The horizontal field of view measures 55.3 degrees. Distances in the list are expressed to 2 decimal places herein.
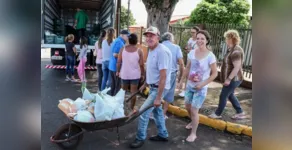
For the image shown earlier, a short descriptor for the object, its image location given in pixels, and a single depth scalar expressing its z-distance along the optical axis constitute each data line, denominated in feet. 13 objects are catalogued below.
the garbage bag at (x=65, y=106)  12.85
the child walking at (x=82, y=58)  28.07
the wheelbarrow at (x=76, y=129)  12.25
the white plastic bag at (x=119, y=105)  12.64
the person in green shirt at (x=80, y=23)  38.94
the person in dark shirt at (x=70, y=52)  28.43
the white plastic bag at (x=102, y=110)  12.24
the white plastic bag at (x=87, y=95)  13.43
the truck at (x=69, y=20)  33.60
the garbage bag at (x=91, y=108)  12.80
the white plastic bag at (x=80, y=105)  12.99
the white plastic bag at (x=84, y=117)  12.20
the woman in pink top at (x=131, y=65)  16.89
